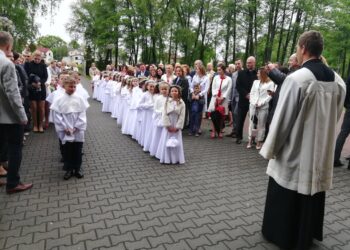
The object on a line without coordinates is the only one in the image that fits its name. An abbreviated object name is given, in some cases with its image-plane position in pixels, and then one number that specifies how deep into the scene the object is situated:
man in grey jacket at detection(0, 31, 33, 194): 4.46
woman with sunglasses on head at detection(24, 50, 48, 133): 9.02
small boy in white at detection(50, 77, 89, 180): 5.54
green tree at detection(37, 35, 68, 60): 109.00
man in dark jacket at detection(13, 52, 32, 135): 6.84
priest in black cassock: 3.24
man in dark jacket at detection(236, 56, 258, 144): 8.70
